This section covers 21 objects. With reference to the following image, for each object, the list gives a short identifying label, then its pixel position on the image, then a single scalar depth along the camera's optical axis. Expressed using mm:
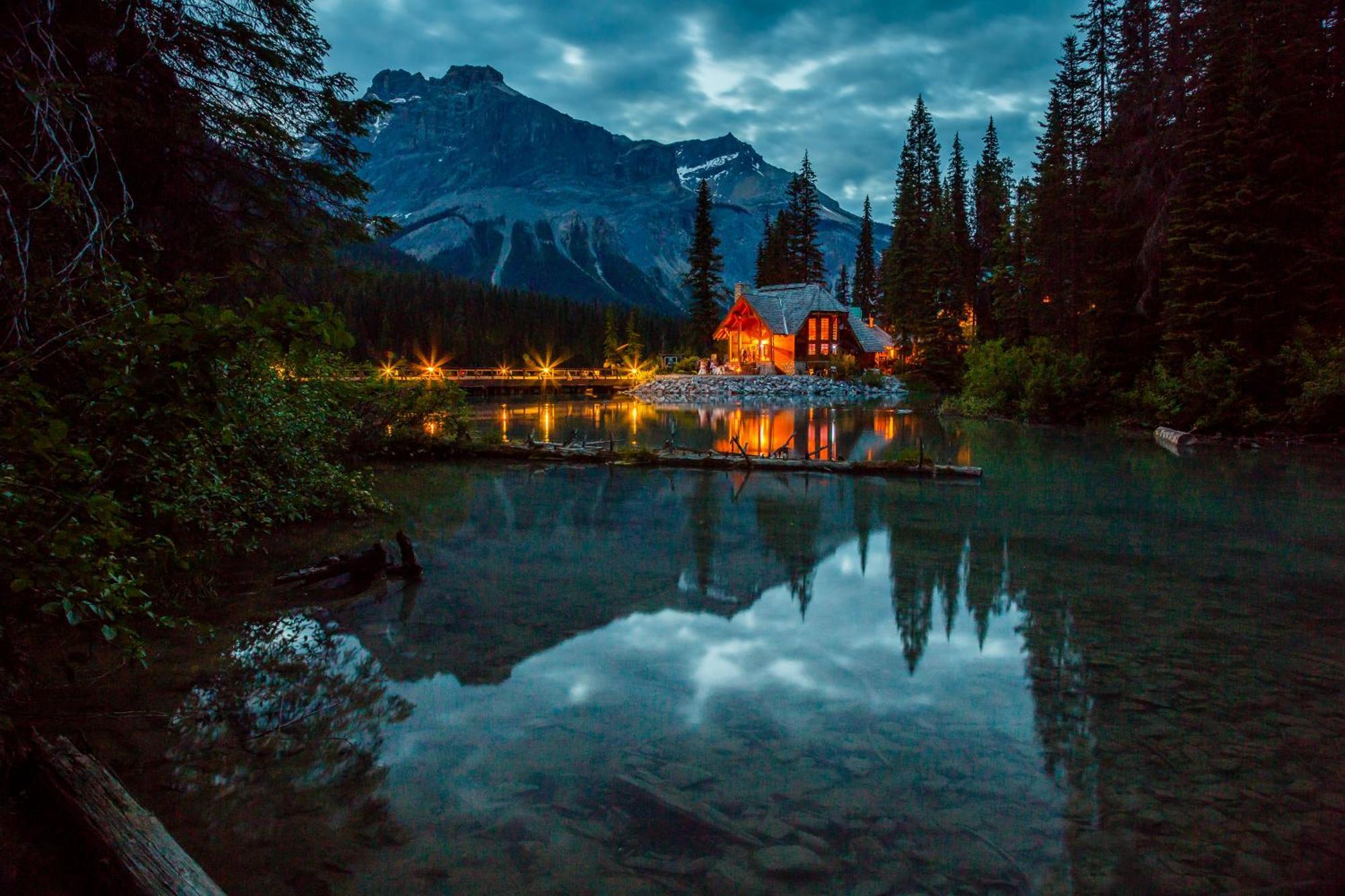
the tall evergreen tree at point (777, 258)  75562
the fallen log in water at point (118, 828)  3350
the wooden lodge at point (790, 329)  64375
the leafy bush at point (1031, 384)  34188
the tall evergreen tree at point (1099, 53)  41812
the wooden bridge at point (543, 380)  67438
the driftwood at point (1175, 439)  25203
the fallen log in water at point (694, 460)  19297
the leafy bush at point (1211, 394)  25844
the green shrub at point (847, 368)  61562
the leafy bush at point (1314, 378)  23062
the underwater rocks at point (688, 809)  4594
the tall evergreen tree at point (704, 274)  62500
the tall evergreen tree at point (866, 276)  83250
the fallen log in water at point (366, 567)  9508
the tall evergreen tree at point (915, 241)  56031
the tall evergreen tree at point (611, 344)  83438
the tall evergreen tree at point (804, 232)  73125
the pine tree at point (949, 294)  52875
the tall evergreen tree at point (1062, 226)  35812
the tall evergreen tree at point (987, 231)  54531
